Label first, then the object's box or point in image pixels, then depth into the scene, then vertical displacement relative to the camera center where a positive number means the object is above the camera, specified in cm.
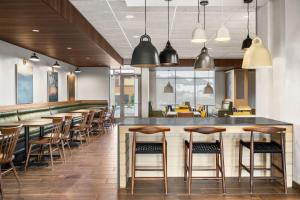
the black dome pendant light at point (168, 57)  504 +64
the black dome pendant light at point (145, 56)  447 +58
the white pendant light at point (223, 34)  491 +96
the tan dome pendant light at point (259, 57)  440 +55
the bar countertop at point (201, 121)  468 -37
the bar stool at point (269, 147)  439 -69
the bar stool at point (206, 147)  439 -69
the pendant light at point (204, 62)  546 +60
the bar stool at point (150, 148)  441 -70
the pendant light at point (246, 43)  571 +96
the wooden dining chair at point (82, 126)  859 -77
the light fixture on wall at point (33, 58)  829 +102
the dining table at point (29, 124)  604 -49
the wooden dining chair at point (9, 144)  460 -68
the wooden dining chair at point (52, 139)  614 -82
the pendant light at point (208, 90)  1462 +34
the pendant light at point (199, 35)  491 +95
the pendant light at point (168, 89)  1535 +41
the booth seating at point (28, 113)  726 -40
